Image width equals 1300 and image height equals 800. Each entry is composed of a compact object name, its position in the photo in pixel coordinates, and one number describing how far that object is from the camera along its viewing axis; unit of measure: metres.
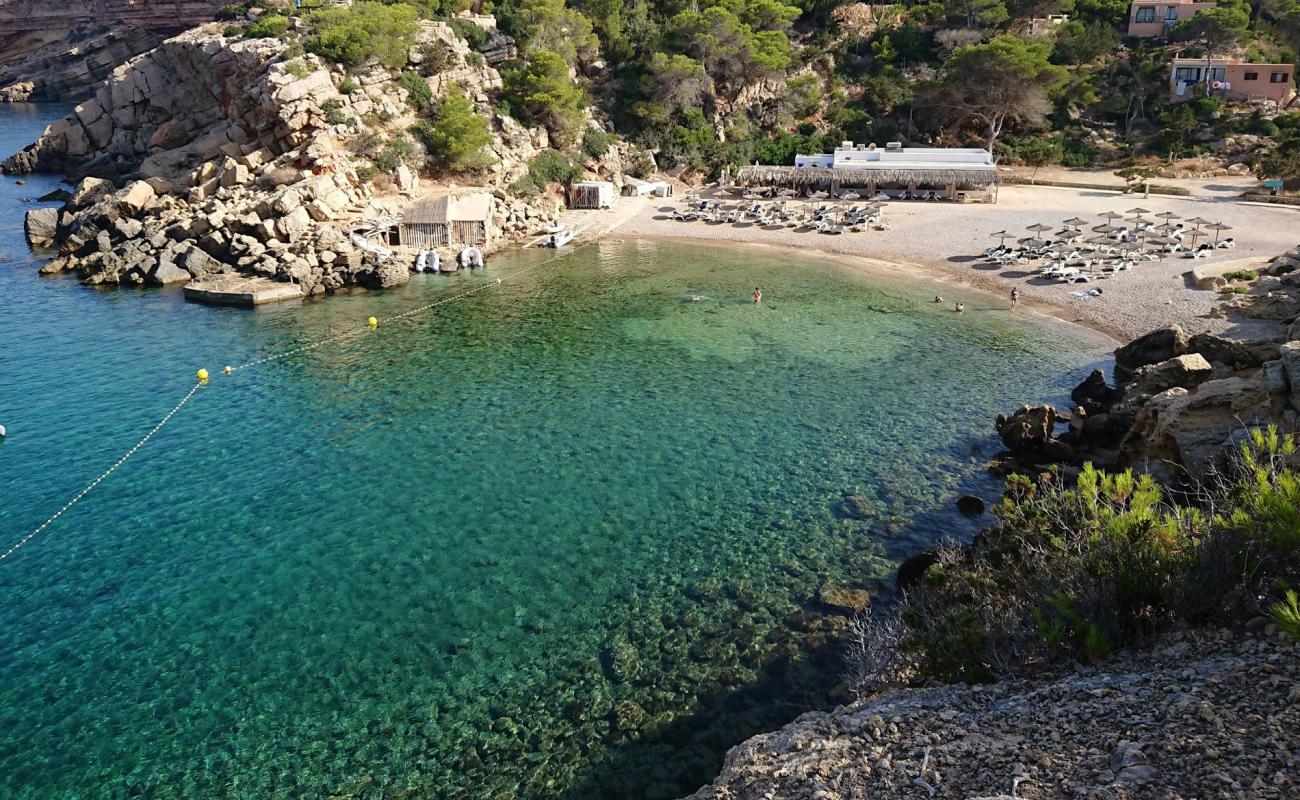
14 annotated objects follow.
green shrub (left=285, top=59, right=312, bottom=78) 42.44
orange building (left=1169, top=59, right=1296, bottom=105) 58.06
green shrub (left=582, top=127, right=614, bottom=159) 53.59
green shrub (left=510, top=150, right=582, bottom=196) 47.94
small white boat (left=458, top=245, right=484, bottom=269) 38.25
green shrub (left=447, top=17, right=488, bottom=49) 53.62
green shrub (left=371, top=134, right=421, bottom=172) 43.03
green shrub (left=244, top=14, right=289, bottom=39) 46.50
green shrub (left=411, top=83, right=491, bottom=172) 45.28
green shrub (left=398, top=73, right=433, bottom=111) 47.19
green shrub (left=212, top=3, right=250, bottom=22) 56.36
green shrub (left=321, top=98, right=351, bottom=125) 42.69
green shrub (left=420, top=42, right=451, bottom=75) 49.03
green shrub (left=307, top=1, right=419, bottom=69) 44.66
